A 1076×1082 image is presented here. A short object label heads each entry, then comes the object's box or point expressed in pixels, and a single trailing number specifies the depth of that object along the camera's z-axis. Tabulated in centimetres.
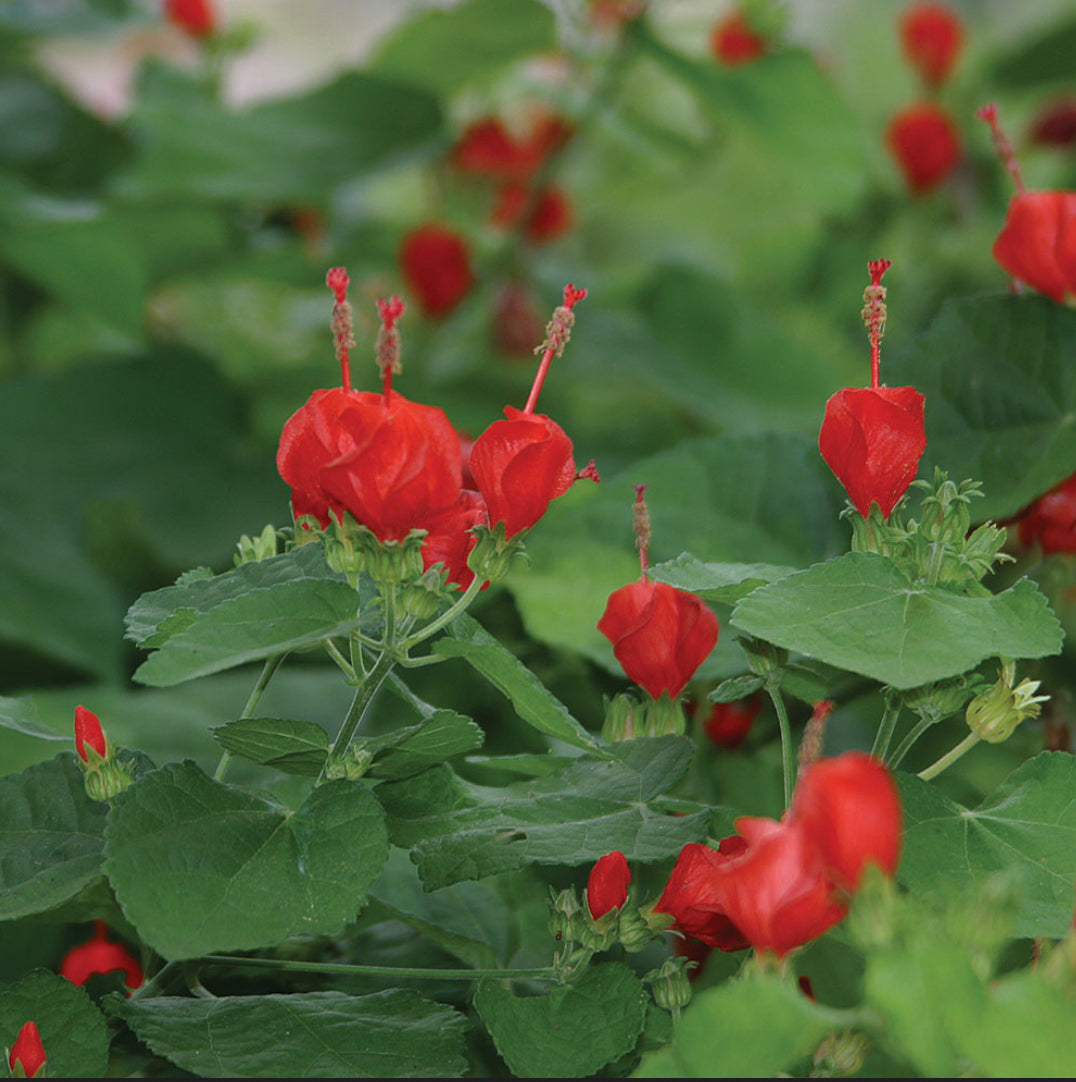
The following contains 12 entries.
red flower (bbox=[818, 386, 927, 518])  98
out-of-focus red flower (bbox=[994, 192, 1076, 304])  104
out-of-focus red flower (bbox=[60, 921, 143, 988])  101
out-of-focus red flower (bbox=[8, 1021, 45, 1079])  94
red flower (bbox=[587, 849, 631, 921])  96
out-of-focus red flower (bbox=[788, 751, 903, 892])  89
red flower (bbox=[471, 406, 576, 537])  96
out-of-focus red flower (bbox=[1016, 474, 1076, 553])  106
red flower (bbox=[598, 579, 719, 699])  99
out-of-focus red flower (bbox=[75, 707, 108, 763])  97
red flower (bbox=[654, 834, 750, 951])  96
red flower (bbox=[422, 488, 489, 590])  98
